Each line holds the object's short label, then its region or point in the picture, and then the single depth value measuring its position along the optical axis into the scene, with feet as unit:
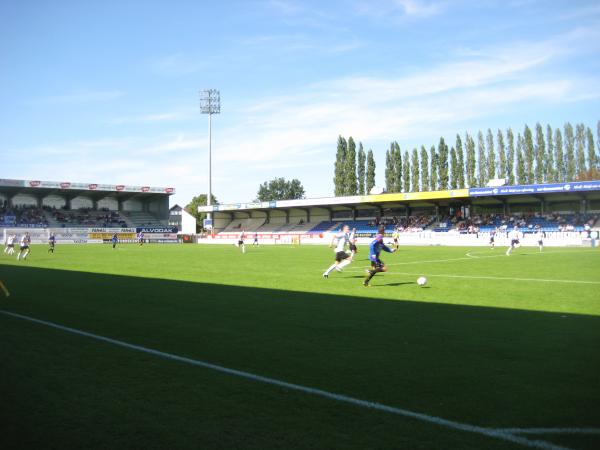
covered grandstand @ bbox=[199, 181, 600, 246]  183.32
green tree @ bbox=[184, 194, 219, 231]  443.16
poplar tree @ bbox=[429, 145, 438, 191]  265.34
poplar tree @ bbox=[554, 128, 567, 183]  238.27
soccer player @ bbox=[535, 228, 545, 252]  130.60
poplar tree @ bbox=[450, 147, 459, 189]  259.39
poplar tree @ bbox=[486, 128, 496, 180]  251.80
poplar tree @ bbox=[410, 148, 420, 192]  271.69
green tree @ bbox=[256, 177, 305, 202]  488.85
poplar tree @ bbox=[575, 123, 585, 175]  237.86
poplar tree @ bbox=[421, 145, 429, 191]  269.44
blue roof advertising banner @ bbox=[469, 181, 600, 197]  169.57
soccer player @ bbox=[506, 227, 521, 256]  118.05
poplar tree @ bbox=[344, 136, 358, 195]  288.71
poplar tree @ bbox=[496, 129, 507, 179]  251.39
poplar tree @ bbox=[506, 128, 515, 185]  249.34
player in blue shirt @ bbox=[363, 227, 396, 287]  56.44
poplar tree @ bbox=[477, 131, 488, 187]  255.50
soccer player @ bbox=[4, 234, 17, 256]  128.67
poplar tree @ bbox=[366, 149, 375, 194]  289.74
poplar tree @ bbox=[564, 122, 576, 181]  238.05
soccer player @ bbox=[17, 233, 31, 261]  116.37
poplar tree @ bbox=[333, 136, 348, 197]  291.79
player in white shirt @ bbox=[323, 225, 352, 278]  64.61
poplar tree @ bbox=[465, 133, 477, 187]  255.91
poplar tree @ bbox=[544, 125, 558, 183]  241.14
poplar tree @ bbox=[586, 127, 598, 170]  237.45
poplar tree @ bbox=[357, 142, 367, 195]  291.79
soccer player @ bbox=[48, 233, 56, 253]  144.27
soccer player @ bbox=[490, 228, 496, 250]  143.54
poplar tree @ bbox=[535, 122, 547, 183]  241.96
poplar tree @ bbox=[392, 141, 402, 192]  277.85
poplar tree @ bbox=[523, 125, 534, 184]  243.60
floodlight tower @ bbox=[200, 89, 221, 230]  251.60
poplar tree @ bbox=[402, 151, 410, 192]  275.39
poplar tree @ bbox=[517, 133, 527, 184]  245.90
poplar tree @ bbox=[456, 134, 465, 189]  258.57
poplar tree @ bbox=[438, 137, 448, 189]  262.26
